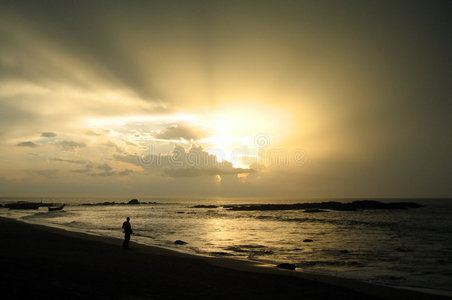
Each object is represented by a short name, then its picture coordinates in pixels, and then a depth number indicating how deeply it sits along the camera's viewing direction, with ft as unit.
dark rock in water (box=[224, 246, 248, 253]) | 77.07
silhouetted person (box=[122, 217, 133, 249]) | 65.62
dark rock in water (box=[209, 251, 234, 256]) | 70.17
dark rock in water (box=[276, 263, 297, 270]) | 53.74
